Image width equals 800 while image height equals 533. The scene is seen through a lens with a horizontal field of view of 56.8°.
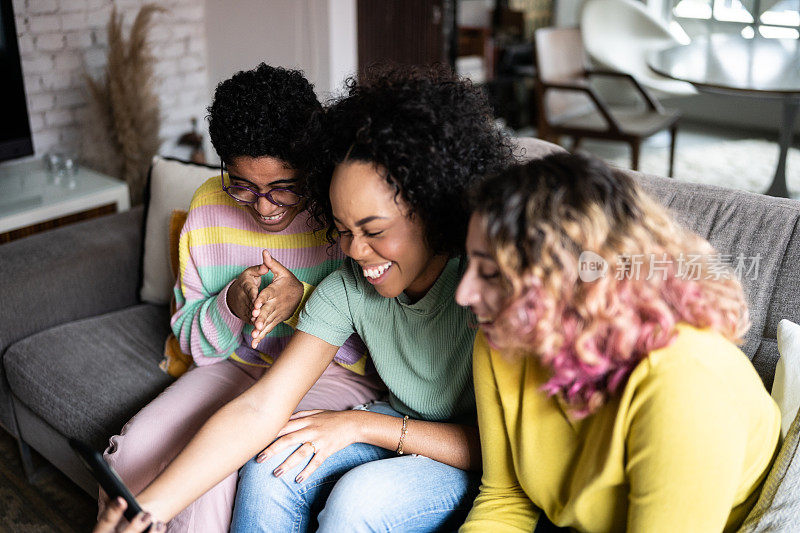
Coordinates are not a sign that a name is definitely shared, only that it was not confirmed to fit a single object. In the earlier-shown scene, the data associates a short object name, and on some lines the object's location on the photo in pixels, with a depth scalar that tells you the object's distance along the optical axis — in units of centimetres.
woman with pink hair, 88
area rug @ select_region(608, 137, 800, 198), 425
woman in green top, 115
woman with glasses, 138
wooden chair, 383
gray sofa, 134
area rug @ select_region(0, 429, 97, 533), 183
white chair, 473
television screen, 251
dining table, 303
